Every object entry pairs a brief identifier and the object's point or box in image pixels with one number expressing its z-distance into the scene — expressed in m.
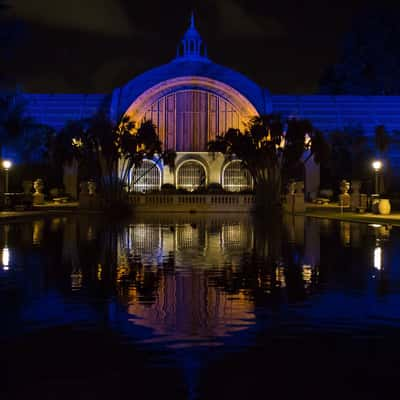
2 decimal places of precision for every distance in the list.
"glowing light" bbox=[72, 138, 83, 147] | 41.41
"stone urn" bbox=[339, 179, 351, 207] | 46.73
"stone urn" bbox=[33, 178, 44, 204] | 49.84
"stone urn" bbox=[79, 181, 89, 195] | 40.56
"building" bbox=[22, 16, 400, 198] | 58.03
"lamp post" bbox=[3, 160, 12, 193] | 39.31
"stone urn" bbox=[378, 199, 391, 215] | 37.22
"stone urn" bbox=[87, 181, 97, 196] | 41.91
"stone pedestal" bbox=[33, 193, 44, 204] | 49.78
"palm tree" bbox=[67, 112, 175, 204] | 39.91
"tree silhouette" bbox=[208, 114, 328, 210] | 43.28
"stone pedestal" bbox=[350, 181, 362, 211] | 43.72
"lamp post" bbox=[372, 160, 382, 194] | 39.84
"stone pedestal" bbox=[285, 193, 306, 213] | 40.56
